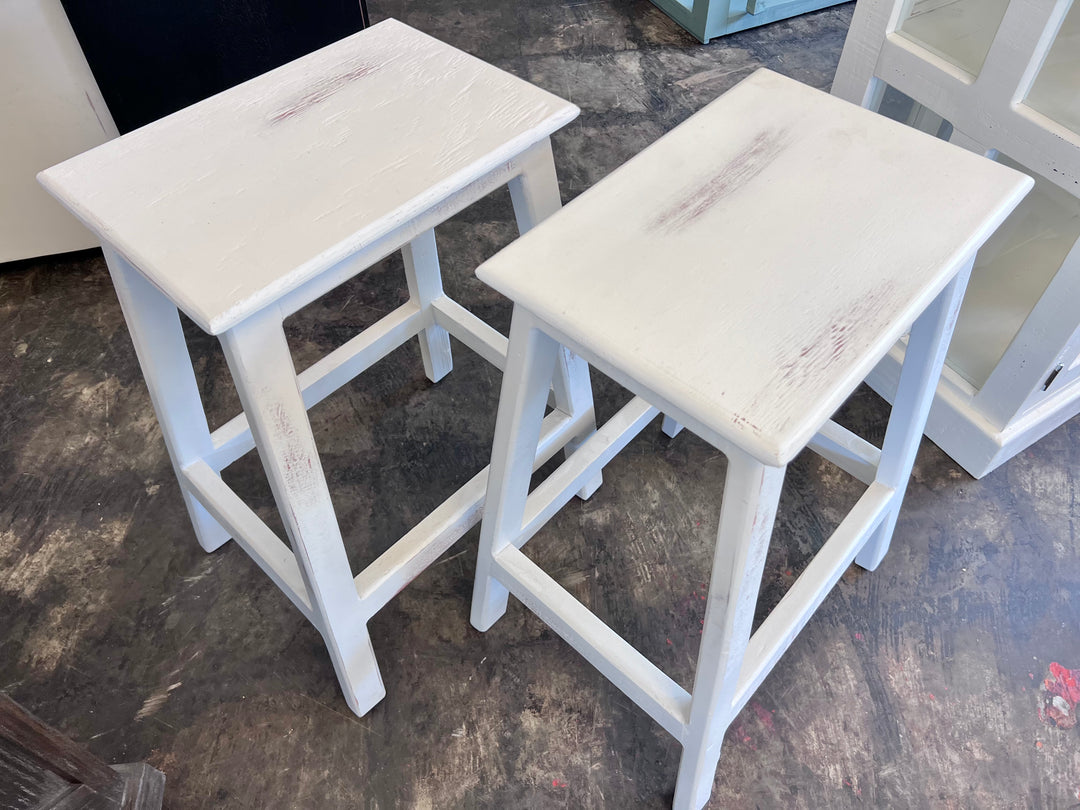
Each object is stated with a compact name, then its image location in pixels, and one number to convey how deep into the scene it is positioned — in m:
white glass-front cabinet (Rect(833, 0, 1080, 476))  1.20
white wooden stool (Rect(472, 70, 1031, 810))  0.72
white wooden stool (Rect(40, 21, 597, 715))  0.83
